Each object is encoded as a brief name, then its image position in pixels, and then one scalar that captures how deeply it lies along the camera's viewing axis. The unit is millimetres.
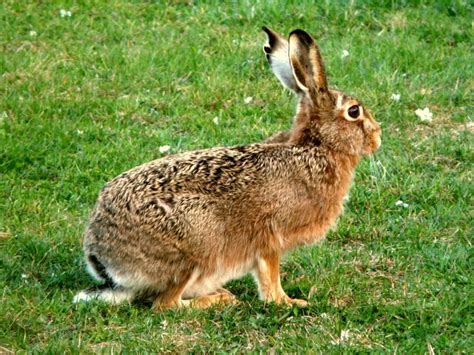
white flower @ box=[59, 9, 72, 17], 21405
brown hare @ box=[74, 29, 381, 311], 12031
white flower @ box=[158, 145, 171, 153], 16297
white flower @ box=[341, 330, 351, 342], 11211
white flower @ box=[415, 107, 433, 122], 17281
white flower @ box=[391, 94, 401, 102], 18031
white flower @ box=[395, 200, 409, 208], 14820
